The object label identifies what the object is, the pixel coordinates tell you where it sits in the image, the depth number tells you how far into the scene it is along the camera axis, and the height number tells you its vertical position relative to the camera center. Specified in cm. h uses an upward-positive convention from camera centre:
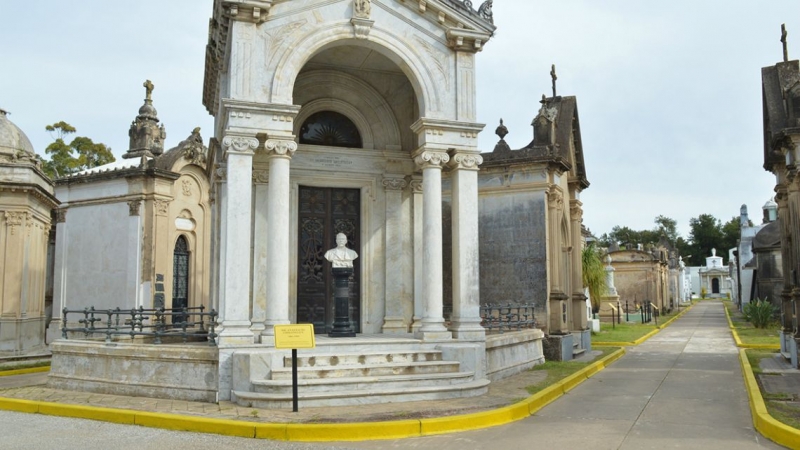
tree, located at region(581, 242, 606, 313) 2967 +57
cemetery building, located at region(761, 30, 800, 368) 1631 +320
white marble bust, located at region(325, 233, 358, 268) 1389 +65
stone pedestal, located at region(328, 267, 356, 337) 1379 -31
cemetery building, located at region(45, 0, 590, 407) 1165 +173
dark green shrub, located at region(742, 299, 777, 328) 3206 -141
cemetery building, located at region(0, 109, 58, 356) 2228 +155
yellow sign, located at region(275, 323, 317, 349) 1014 -72
